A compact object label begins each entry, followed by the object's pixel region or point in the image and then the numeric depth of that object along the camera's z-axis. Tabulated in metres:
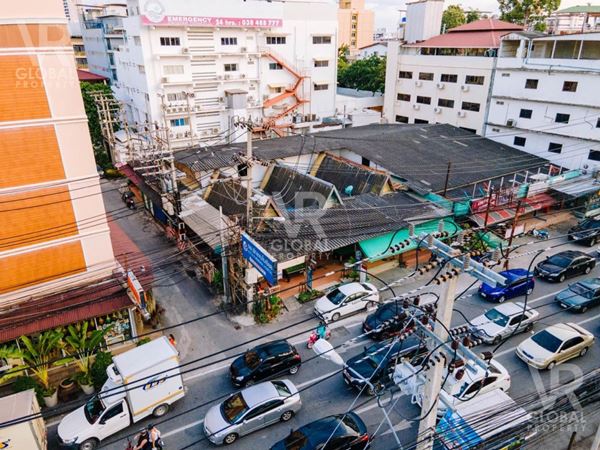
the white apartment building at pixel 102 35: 49.02
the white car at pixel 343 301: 16.98
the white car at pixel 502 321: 15.70
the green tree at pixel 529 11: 44.62
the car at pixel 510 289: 18.56
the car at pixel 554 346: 14.43
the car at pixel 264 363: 13.60
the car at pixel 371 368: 13.14
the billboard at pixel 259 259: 13.90
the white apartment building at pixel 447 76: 35.31
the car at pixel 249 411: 11.59
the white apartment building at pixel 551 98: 27.53
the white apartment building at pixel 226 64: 34.88
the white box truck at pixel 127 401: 11.54
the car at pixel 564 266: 19.91
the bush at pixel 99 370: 13.44
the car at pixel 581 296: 17.55
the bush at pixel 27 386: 12.52
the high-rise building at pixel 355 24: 100.75
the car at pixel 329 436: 10.66
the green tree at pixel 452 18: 58.35
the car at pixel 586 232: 23.00
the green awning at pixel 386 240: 19.04
